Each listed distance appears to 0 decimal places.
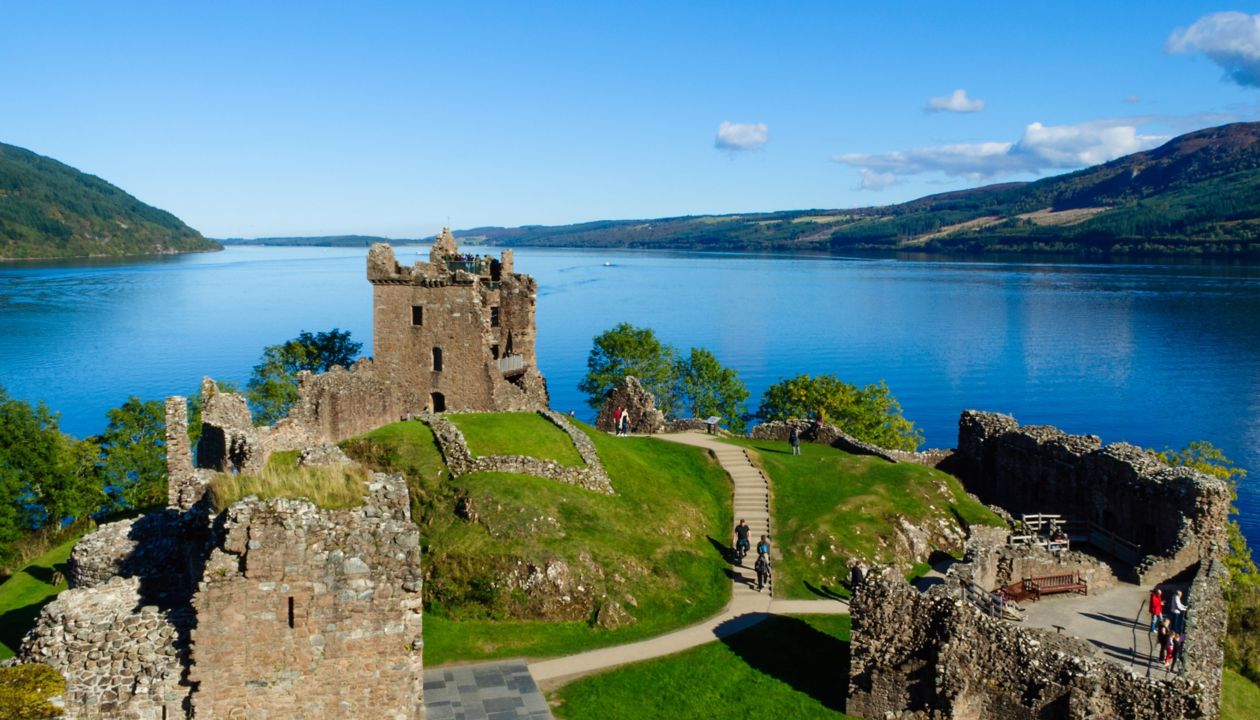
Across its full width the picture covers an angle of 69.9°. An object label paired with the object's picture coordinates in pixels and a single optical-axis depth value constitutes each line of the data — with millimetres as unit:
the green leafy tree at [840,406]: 59656
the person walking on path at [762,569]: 29500
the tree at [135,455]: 53594
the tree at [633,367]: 64750
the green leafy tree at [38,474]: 48250
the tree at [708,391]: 65625
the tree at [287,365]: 63531
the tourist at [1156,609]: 24219
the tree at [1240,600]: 32375
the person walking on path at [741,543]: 31438
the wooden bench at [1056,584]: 27797
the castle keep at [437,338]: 43031
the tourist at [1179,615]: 24408
